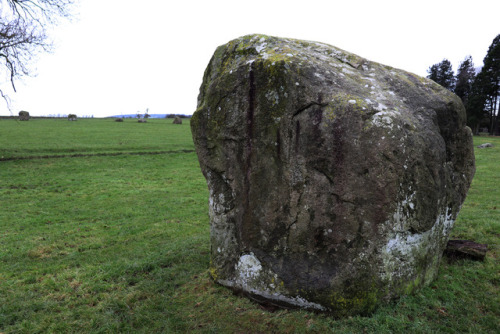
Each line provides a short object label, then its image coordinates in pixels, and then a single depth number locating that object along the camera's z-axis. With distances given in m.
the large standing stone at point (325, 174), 5.59
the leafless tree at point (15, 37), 22.71
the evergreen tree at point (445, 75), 65.00
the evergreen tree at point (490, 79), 49.03
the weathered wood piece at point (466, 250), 7.59
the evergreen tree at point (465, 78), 60.78
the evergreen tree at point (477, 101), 50.75
